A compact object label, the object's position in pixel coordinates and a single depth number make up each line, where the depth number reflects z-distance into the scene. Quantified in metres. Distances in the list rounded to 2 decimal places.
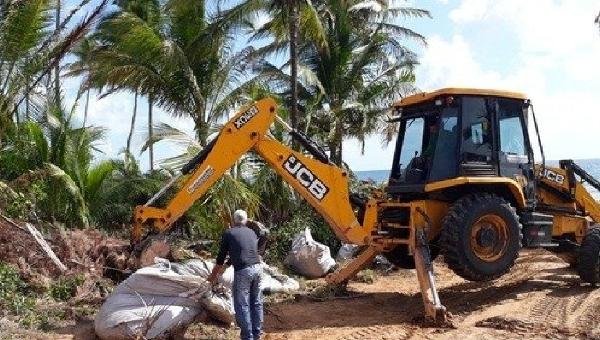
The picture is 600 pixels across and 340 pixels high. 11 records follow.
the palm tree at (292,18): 14.88
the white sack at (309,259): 11.55
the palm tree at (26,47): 9.75
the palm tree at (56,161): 12.32
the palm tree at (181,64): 15.46
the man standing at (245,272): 6.98
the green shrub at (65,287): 8.45
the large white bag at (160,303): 6.95
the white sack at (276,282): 9.85
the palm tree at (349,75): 20.08
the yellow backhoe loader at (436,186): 8.70
